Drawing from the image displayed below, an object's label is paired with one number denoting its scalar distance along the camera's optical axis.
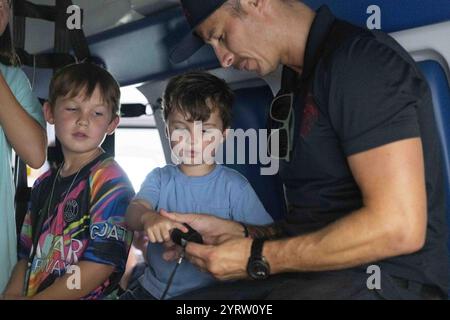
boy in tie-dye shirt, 1.61
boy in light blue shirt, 1.58
